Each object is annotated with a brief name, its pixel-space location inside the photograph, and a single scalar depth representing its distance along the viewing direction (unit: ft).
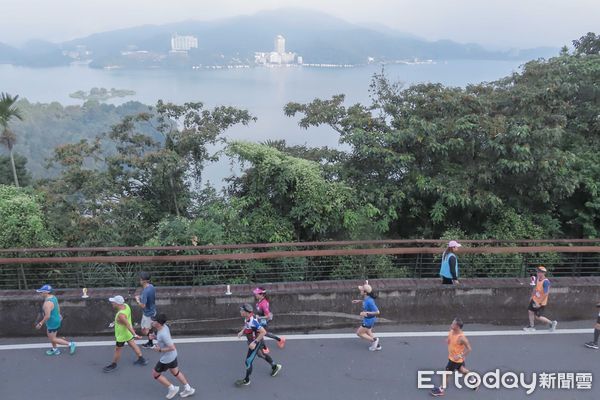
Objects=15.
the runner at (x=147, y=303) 23.04
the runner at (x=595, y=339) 23.47
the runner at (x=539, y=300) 24.40
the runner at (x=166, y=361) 19.44
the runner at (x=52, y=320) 22.30
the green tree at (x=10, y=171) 56.38
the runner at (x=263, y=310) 22.13
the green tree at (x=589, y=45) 53.72
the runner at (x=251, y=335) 20.56
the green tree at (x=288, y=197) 32.48
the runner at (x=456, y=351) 19.95
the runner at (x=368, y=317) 23.04
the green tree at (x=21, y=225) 31.35
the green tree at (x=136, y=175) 34.22
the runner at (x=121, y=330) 21.34
